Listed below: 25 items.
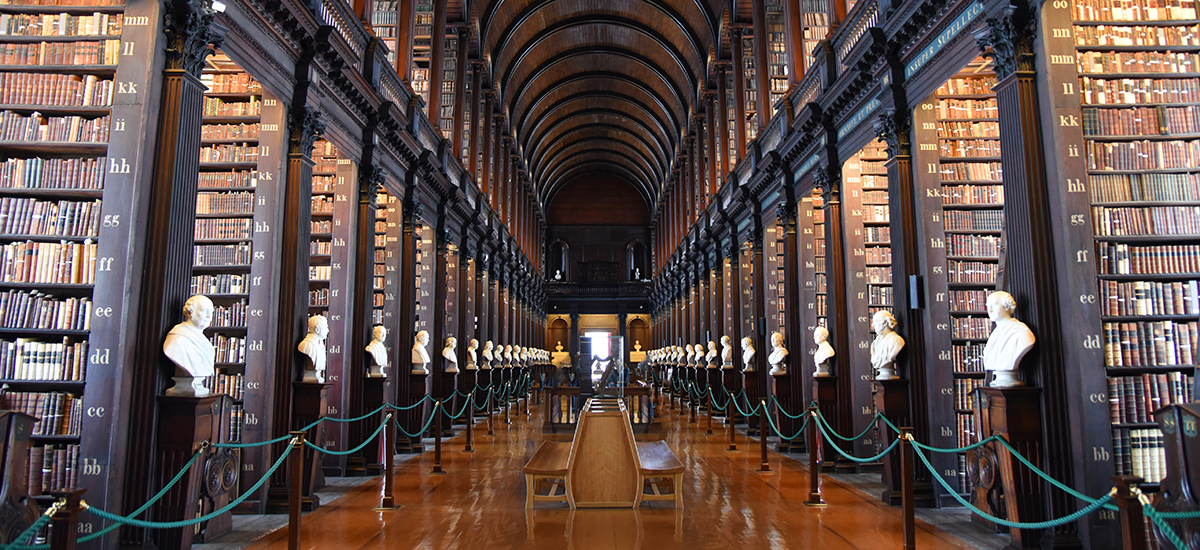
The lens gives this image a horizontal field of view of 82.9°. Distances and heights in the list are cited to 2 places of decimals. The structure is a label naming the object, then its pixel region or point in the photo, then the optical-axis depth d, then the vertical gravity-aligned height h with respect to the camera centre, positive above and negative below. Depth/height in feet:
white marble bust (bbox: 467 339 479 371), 40.45 +0.44
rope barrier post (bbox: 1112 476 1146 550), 8.09 -1.76
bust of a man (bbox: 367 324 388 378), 24.81 +0.34
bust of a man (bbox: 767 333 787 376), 28.89 +0.24
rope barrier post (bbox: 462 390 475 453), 28.68 -2.83
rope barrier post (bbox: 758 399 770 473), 23.65 -2.63
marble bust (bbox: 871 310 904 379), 19.36 +0.47
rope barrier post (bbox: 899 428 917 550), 13.13 -2.41
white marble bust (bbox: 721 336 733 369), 42.06 +0.59
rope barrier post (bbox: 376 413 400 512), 17.84 -3.19
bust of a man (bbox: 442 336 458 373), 33.68 +0.26
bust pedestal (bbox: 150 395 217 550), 13.50 -1.83
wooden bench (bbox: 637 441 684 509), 17.26 -2.74
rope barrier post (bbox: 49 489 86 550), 8.05 -1.89
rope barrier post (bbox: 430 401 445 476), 23.48 -2.74
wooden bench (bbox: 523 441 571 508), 17.11 -2.73
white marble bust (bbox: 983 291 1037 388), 14.03 +0.43
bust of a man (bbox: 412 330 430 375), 28.94 +0.32
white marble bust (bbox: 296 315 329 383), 19.35 +0.42
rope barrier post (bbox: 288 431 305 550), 12.52 -2.37
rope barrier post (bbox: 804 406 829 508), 18.17 -3.04
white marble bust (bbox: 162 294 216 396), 13.58 +0.28
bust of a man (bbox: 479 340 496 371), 45.14 +0.29
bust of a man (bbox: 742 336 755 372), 34.99 +0.49
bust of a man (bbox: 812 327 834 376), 25.04 +0.57
